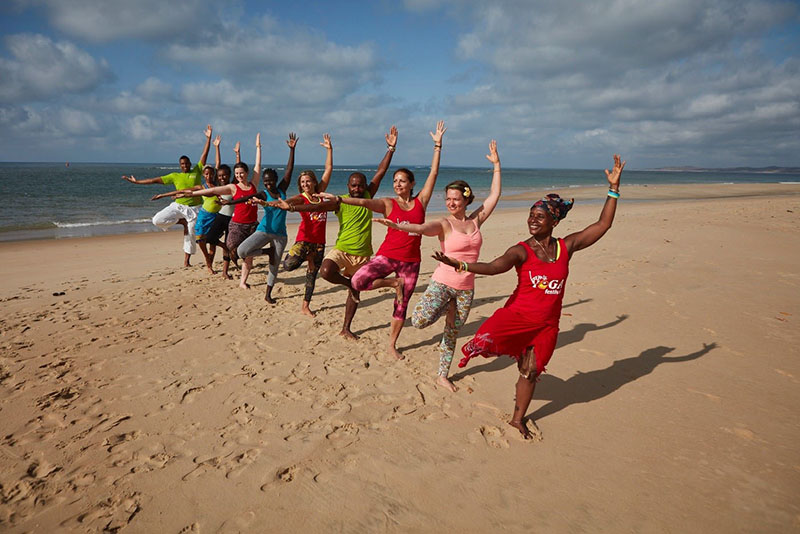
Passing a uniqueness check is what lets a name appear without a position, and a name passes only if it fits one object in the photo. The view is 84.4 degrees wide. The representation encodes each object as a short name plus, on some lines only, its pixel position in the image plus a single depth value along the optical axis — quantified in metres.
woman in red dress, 3.50
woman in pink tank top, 4.31
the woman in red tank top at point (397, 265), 5.07
